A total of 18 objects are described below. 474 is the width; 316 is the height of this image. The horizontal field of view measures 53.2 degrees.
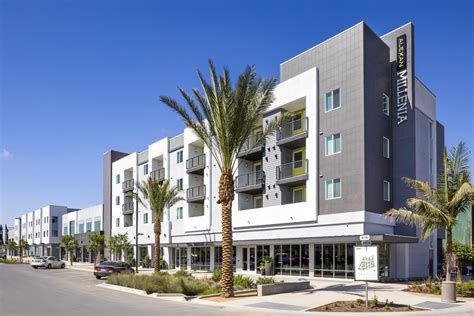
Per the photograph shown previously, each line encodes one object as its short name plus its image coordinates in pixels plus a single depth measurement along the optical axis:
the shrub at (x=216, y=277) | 26.59
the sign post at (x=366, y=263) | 16.56
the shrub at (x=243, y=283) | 23.52
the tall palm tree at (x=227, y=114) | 21.39
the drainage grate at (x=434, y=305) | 17.02
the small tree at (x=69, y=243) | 68.69
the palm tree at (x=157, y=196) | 38.86
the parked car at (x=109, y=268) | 34.53
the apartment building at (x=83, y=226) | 71.31
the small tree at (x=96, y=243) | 61.50
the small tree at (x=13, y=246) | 99.85
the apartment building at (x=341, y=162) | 30.00
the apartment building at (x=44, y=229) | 97.06
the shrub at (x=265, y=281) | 22.64
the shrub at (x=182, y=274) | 29.80
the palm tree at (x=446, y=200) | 20.92
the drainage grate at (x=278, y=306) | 17.14
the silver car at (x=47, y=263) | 53.81
